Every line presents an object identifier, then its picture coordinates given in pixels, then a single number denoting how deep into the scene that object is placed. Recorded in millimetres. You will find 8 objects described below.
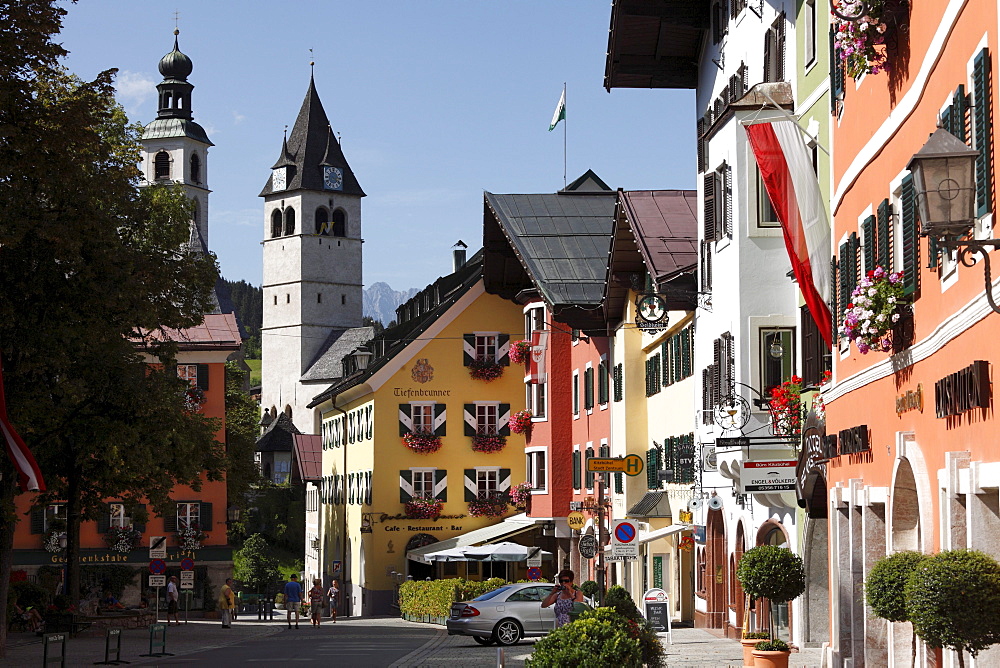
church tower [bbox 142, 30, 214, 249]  131000
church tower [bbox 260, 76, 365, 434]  121000
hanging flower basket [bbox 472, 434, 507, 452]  58781
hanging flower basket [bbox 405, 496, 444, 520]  58156
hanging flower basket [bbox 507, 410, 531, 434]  53250
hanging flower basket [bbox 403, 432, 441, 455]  58469
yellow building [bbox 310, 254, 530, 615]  58562
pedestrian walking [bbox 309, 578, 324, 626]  46200
